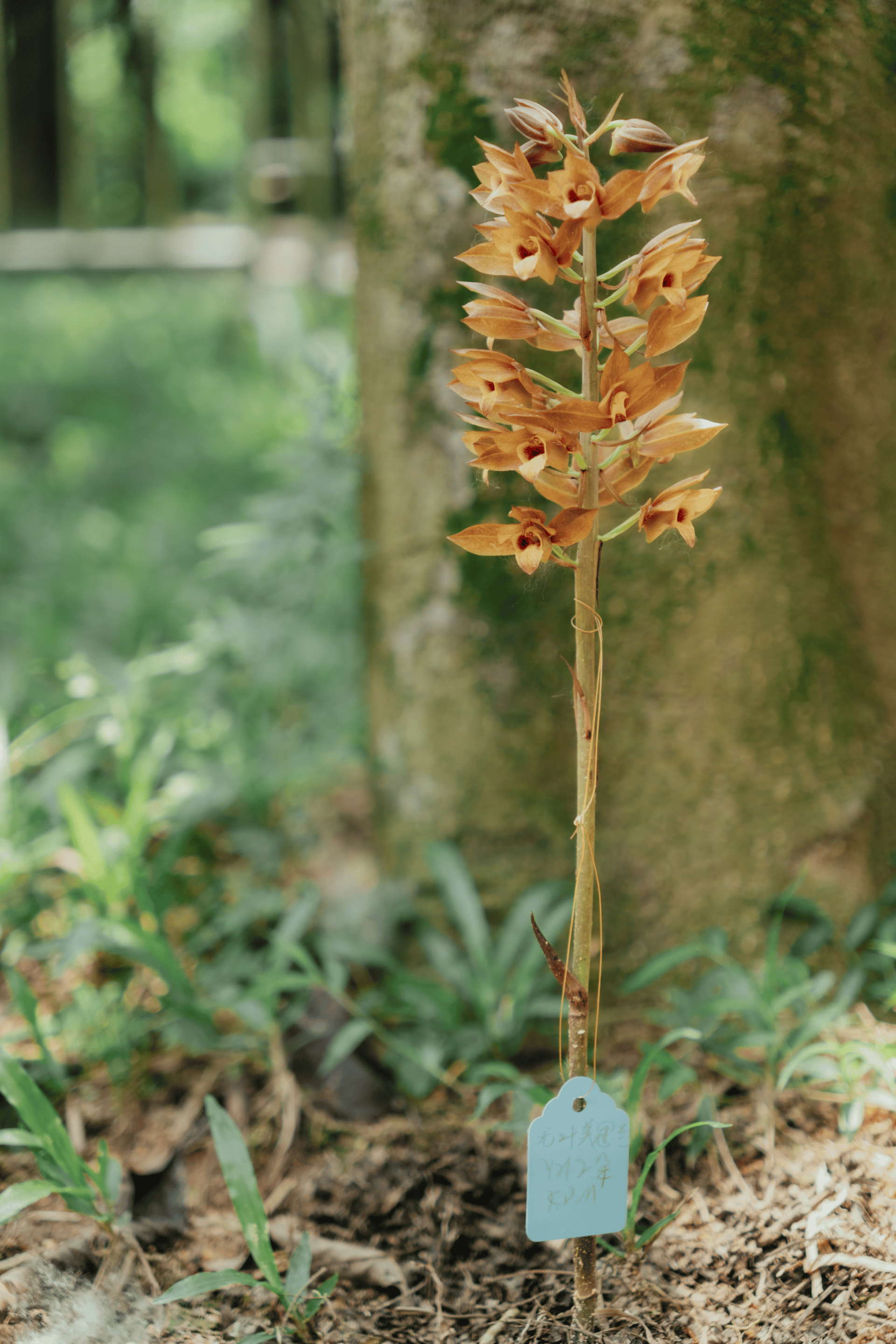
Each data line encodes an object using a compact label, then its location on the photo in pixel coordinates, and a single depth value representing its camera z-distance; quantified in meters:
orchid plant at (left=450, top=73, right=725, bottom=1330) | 0.60
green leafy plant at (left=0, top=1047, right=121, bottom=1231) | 0.68
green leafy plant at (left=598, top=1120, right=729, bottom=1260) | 0.65
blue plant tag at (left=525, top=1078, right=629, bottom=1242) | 0.62
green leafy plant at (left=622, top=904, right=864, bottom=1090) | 0.72
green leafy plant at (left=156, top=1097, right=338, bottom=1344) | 0.65
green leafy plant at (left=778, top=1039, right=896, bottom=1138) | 0.70
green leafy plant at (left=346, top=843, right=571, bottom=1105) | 0.75
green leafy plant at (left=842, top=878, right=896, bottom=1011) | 0.75
